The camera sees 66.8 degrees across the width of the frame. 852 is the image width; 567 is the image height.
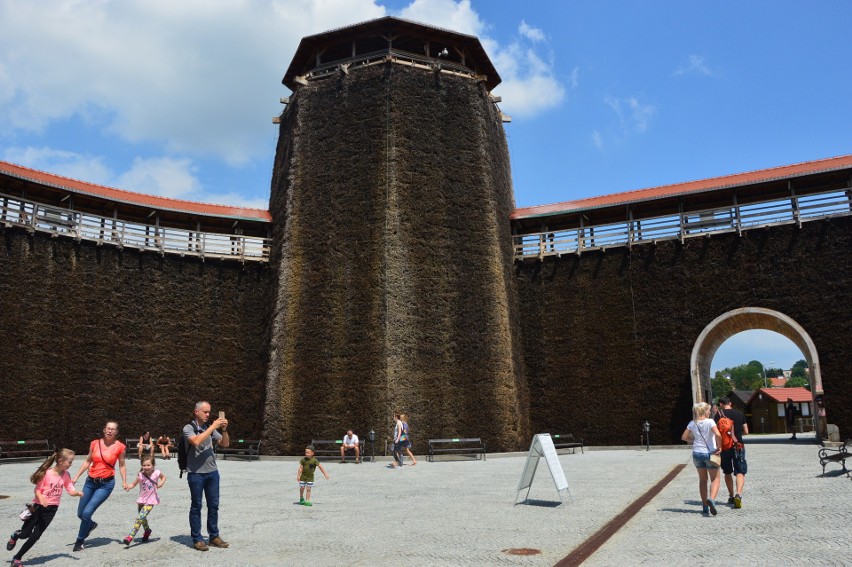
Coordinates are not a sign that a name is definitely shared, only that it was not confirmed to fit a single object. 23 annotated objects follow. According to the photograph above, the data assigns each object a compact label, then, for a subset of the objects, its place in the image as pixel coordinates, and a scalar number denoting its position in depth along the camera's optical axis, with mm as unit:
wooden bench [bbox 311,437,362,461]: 23297
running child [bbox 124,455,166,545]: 7945
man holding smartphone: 7656
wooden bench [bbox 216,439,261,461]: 23136
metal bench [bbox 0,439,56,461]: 20875
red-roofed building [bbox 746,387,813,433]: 50312
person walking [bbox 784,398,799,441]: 26291
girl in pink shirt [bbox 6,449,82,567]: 6922
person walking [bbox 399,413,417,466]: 19734
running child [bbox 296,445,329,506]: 11164
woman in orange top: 7656
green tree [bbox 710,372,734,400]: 124606
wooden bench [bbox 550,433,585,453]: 24078
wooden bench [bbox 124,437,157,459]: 23961
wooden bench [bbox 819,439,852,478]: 12495
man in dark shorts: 9867
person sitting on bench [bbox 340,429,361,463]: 21000
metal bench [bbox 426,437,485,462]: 23156
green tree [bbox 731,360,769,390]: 136125
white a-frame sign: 10133
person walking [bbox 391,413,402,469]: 19625
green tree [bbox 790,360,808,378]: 185050
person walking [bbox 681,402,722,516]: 9141
